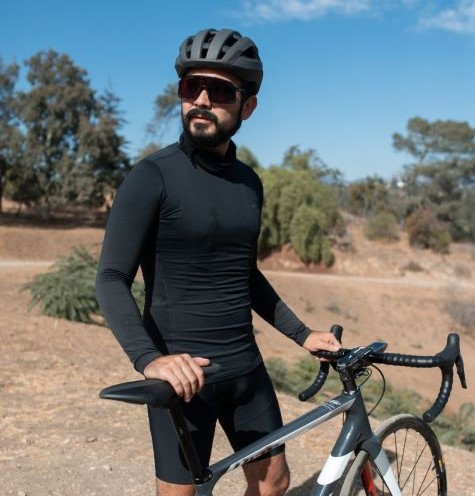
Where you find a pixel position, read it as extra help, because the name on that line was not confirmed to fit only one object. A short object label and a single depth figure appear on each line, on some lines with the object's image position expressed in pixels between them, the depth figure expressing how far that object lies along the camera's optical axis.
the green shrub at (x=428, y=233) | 35.47
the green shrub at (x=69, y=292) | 9.24
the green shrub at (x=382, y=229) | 35.22
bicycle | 1.93
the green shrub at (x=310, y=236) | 28.41
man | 1.94
